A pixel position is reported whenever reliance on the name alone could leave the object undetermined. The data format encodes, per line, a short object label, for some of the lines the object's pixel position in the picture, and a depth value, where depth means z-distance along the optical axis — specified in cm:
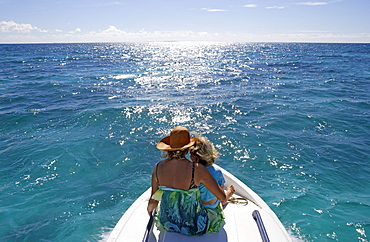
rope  440
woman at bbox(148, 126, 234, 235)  302
